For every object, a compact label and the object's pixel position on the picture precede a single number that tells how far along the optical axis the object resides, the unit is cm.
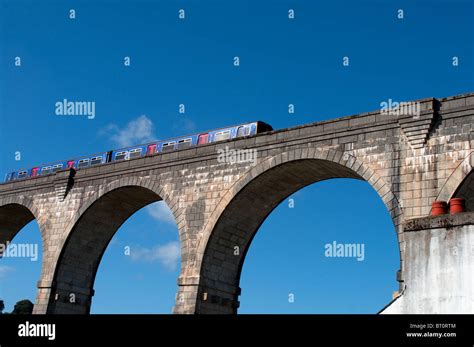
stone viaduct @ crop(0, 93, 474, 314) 2028
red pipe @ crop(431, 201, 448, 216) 983
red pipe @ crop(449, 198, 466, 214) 987
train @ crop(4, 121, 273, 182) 2673
